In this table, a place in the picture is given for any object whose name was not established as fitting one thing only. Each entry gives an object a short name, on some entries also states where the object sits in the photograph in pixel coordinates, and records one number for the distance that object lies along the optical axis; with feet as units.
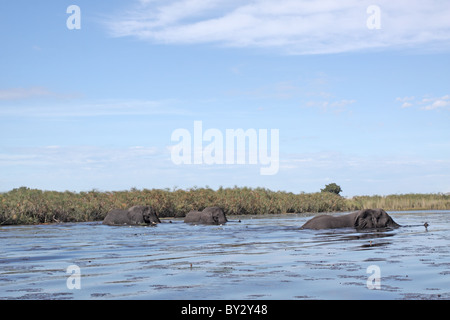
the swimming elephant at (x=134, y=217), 119.96
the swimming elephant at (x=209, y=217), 122.01
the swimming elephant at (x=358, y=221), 91.91
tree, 312.71
